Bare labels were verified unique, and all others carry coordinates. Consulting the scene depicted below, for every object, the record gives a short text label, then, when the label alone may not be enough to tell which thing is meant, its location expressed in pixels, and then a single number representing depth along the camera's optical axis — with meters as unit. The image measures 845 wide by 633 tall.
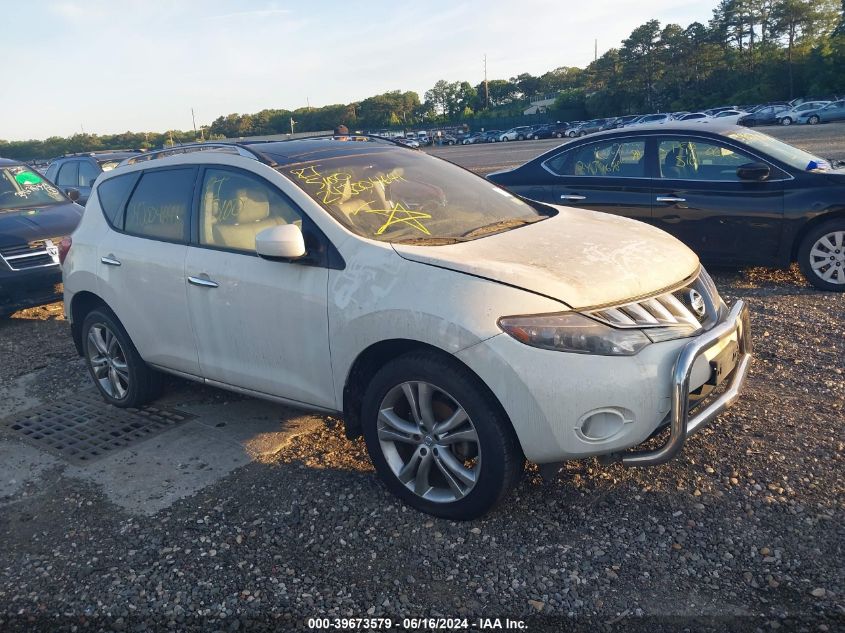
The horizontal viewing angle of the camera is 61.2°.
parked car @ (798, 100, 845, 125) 43.59
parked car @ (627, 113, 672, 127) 50.72
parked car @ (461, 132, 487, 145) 72.19
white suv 2.91
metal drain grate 4.53
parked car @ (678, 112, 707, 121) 46.27
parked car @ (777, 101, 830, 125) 44.94
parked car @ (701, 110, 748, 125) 46.64
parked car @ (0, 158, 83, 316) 7.46
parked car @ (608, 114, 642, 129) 56.28
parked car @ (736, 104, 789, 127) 47.88
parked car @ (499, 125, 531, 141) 69.12
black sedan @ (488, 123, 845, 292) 6.54
